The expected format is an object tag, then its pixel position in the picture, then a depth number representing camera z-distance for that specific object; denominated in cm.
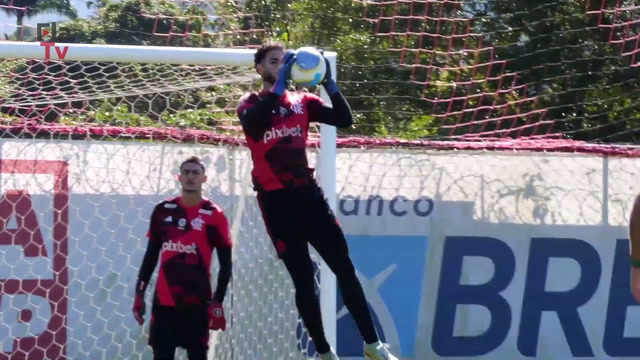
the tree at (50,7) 2931
